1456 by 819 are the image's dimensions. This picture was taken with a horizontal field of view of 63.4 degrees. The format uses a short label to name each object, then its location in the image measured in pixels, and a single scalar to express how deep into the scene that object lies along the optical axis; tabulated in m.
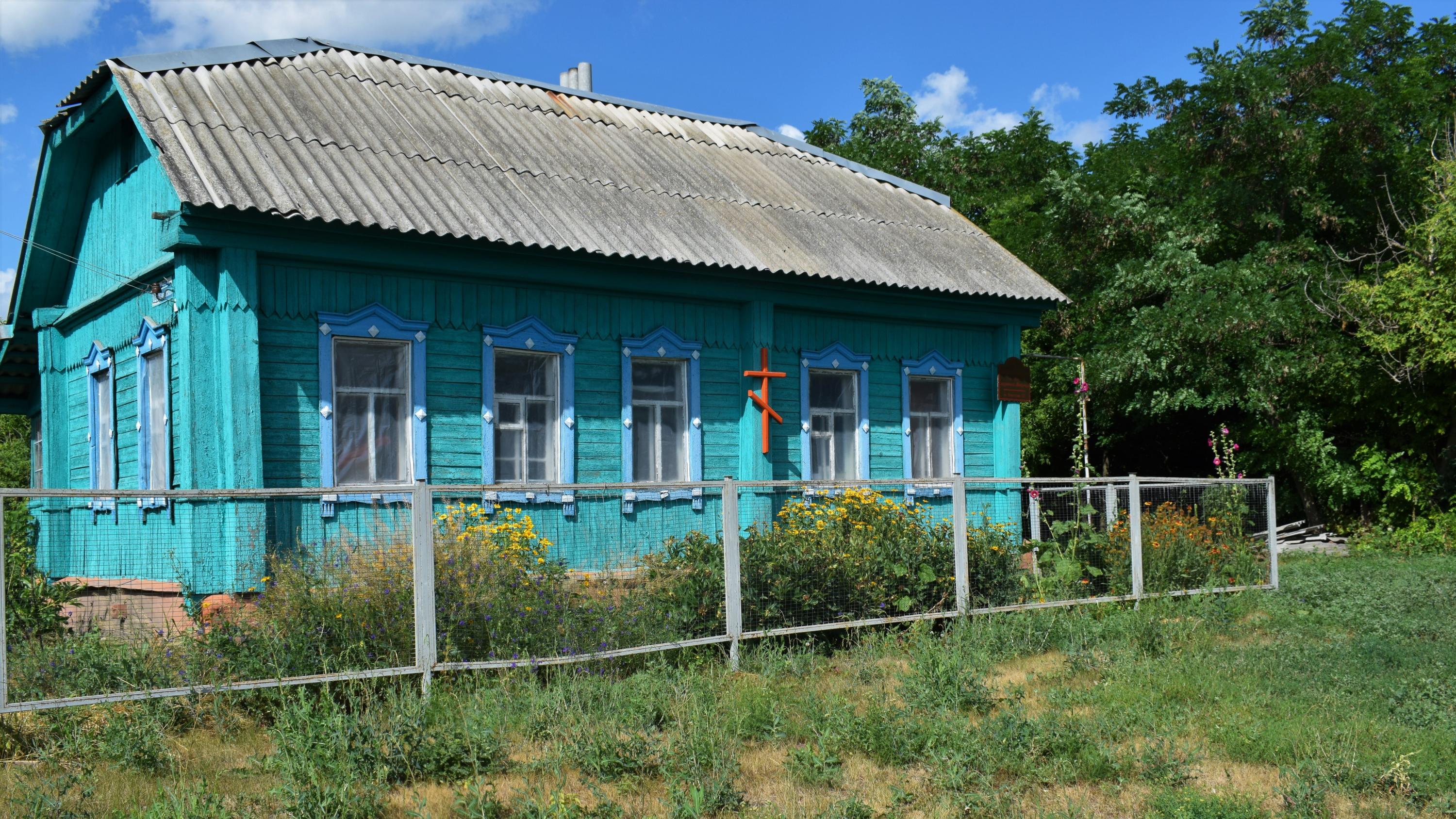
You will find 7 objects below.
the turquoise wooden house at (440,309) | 9.16
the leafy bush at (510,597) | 7.33
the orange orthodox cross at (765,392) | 12.08
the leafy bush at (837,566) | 8.40
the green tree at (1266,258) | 18.03
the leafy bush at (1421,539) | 17.12
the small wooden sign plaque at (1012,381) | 14.27
